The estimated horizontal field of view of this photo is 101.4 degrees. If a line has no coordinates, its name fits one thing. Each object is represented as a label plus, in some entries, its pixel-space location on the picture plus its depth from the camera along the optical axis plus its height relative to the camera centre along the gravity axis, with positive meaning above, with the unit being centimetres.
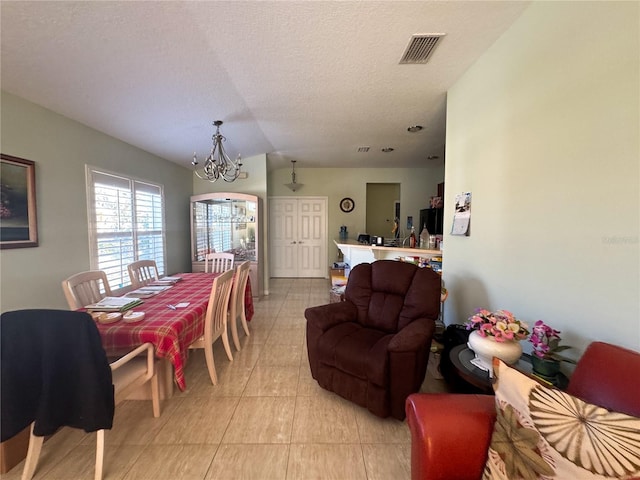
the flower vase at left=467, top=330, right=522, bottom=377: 135 -63
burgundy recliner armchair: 171 -81
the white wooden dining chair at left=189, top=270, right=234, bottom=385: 212 -76
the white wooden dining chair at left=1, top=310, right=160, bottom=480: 120 -72
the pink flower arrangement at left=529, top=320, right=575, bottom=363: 127 -55
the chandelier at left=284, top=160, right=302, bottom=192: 584 +102
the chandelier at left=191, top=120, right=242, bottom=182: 293 +71
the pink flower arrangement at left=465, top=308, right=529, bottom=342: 135 -52
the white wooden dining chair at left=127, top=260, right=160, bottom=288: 280 -51
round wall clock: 610 +55
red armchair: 91 -72
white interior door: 615 -18
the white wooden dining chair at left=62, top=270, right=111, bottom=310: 195 -49
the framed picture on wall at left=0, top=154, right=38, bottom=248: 198 +19
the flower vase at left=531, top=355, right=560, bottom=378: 127 -67
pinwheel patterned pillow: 75 -64
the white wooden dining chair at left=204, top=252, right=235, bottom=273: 367 -48
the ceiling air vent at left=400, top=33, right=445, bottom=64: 175 +129
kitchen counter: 313 -32
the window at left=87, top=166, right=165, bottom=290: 282 +6
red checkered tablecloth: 166 -66
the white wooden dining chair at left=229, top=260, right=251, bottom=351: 266 -76
